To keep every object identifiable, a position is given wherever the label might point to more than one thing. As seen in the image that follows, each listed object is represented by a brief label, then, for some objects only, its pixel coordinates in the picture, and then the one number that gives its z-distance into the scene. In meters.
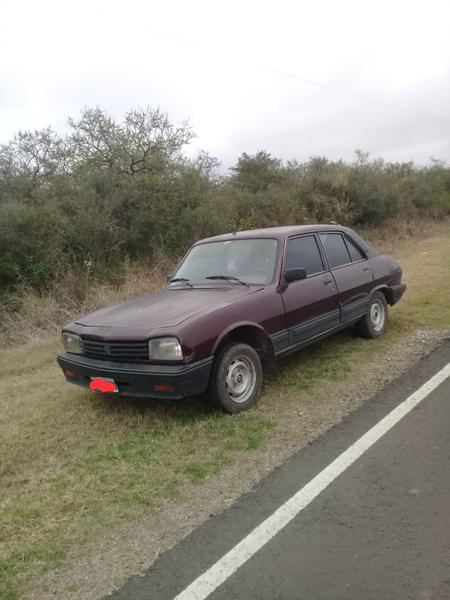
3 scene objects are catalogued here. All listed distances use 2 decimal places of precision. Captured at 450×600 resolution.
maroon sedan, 3.97
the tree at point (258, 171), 20.77
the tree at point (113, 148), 13.62
